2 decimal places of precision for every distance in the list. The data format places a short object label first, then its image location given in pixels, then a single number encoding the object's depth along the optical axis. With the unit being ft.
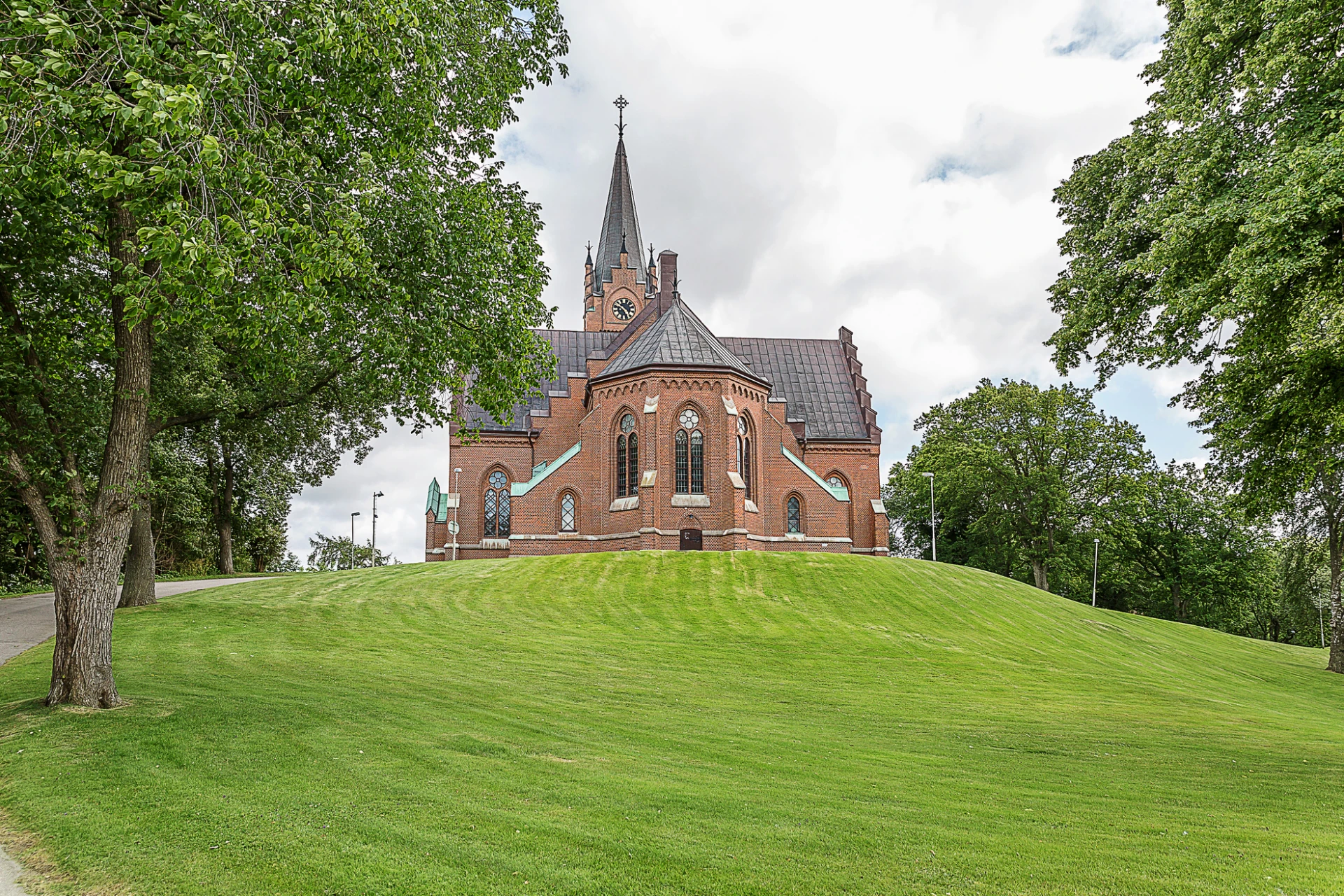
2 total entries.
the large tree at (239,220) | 24.22
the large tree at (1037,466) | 157.28
